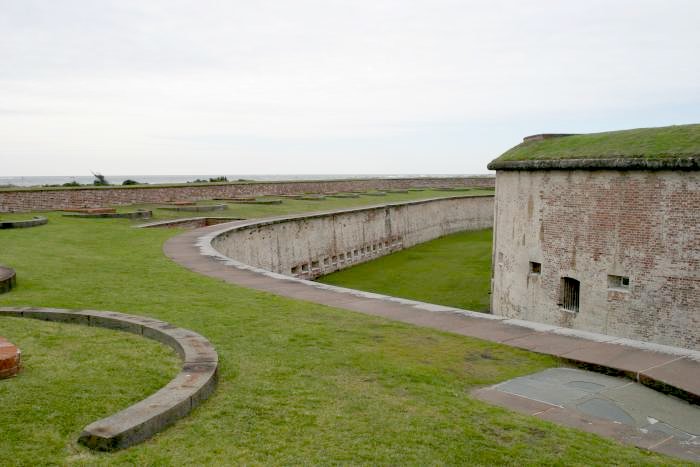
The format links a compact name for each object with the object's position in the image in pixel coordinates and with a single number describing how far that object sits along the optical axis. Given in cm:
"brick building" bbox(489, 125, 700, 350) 1265
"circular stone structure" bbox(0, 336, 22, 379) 497
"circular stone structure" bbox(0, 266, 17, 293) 888
